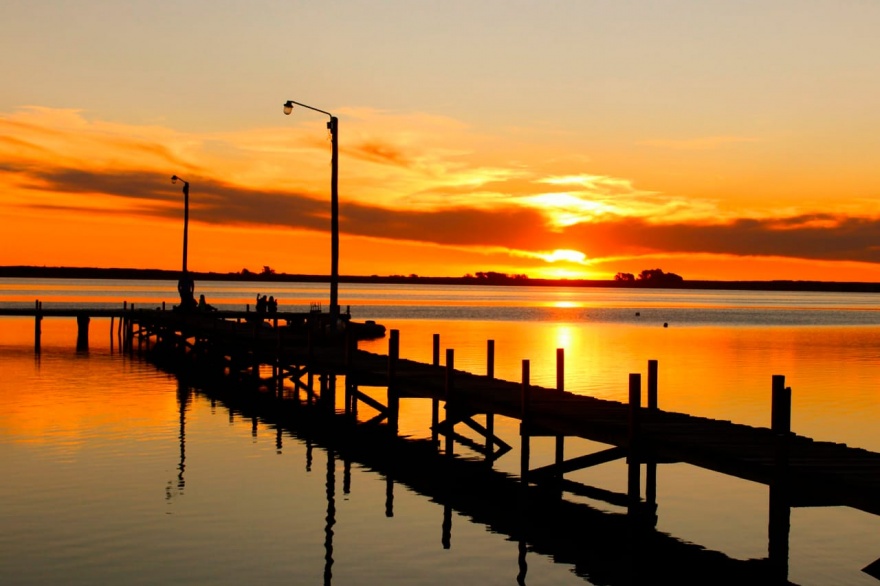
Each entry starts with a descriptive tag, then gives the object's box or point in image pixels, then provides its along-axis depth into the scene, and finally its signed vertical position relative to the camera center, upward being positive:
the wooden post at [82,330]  66.67 -3.61
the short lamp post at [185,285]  62.72 -0.66
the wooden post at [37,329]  62.83 -3.41
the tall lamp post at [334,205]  44.60 +2.93
